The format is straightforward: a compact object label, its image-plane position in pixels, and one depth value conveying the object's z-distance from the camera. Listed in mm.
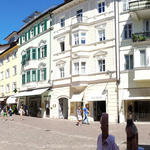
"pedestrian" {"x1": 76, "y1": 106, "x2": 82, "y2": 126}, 15461
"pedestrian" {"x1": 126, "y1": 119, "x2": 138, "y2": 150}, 2654
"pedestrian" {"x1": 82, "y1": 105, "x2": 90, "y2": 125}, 16028
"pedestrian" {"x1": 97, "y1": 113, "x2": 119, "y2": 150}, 2799
